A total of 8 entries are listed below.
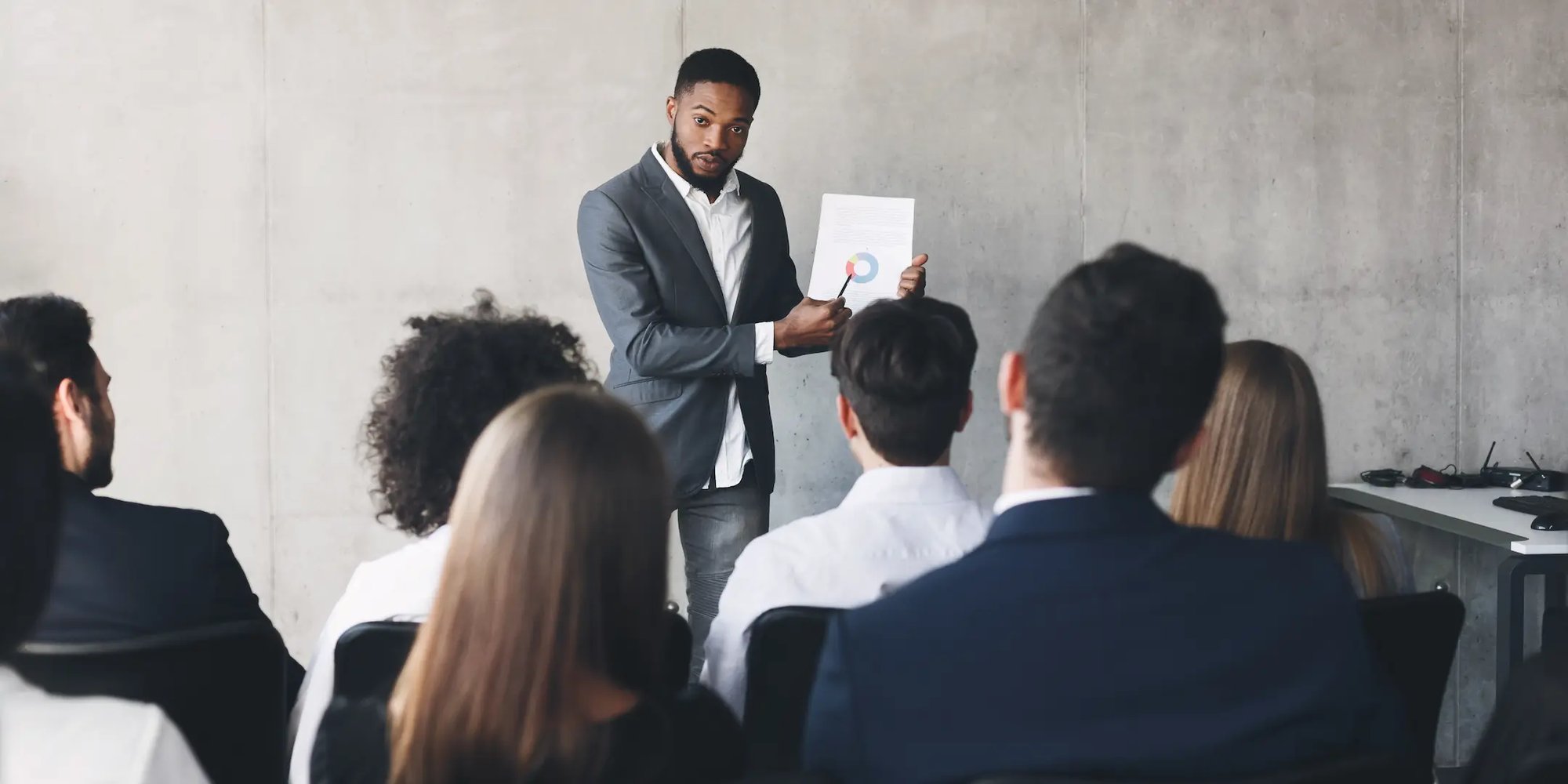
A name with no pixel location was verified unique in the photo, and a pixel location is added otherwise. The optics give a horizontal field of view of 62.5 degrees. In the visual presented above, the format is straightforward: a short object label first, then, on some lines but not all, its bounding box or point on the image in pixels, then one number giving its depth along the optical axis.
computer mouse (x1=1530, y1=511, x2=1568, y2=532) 2.90
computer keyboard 3.07
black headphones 3.62
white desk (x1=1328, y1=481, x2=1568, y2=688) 2.87
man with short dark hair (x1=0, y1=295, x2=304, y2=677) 1.63
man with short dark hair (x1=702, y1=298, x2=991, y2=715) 1.76
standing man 2.97
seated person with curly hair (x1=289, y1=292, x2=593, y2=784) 1.65
